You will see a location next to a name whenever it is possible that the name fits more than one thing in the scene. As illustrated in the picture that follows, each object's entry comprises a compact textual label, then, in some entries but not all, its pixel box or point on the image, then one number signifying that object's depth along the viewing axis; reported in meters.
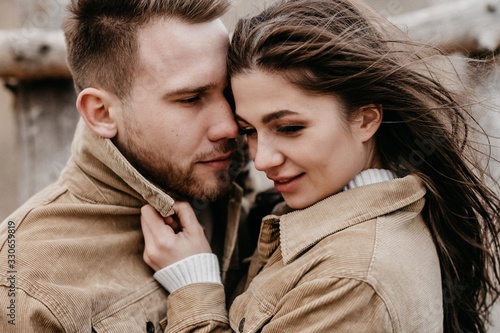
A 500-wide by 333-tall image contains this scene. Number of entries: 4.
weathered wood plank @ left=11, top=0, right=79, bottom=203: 3.39
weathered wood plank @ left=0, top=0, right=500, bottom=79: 3.30
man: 2.27
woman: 1.93
